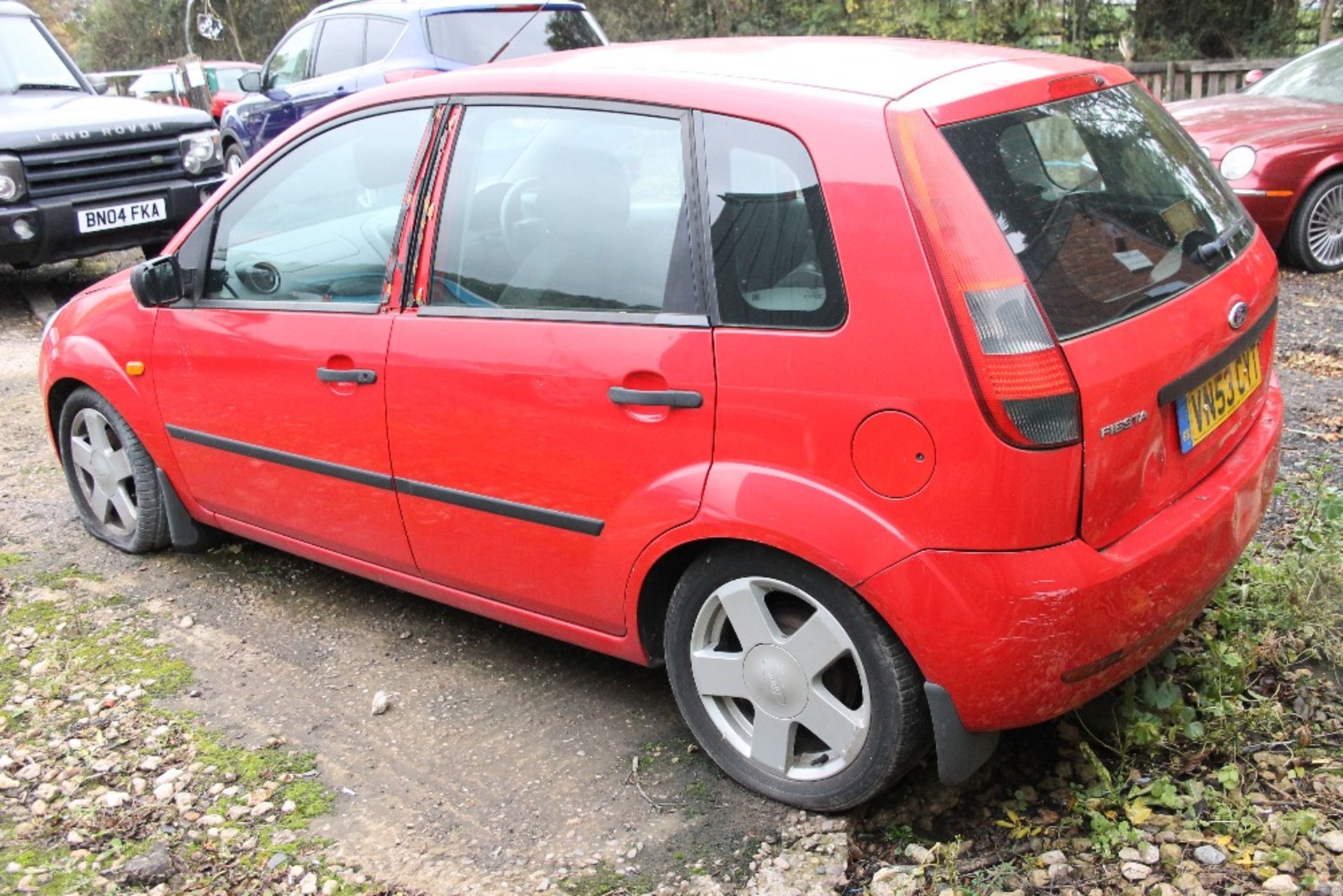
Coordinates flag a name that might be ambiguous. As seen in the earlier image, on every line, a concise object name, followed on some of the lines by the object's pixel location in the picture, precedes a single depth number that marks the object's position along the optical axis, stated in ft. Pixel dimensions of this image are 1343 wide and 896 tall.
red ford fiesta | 7.91
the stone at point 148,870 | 9.10
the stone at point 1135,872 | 8.39
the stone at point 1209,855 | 8.45
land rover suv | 25.89
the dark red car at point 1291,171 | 24.61
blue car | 29.78
